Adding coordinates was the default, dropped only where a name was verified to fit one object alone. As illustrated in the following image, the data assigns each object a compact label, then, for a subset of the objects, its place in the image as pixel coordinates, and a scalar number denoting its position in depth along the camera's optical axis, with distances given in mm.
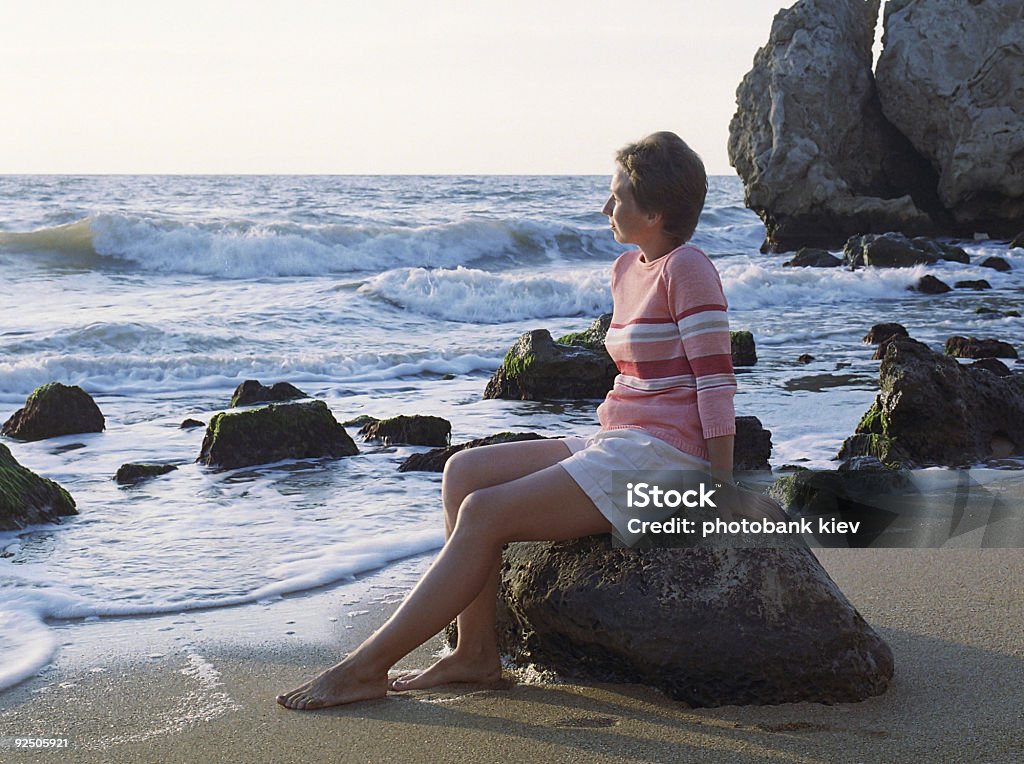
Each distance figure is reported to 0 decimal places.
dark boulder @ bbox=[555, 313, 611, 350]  11776
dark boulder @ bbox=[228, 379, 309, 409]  10859
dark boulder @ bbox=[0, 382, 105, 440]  9359
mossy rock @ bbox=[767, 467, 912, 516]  5727
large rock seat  3447
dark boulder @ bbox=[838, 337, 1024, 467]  7781
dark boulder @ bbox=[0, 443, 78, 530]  6414
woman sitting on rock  3531
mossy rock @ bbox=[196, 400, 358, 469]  8172
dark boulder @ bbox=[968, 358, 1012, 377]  10309
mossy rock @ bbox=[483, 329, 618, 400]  11031
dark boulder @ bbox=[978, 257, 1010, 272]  24516
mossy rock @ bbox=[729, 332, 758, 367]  12500
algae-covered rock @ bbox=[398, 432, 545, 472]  7793
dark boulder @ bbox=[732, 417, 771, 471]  7566
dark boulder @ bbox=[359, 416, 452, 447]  8766
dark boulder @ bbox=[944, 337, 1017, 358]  12234
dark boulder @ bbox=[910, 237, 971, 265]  25766
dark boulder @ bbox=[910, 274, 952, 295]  21391
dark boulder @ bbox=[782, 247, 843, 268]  26109
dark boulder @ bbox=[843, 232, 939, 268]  24953
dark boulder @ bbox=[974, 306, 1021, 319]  16536
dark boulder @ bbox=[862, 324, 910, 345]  13844
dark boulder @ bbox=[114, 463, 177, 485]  7703
